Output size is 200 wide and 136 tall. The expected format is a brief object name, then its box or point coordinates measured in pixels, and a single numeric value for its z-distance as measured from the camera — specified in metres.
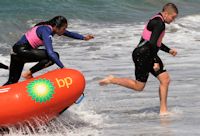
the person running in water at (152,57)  13.20
